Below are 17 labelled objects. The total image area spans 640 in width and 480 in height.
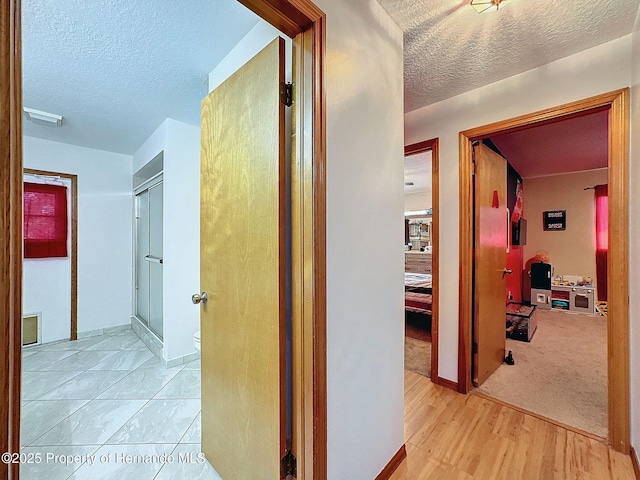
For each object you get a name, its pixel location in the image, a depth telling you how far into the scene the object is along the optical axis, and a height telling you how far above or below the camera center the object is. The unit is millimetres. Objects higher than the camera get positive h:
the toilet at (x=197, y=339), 2177 -832
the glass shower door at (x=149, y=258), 2951 -198
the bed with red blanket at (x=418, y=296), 3495 -777
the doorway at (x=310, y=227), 1014 +52
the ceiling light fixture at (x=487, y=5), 1276 +1141
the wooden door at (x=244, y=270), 1077 -134
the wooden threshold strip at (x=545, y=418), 1626 -1205
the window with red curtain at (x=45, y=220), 2969 +236
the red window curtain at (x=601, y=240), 4488 +2
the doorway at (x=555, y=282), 2113 -709
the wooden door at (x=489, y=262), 2186 -196
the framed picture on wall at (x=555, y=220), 4898 +378
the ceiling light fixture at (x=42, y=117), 2317 +1119
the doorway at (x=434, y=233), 2264 +63
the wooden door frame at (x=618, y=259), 1524 -110
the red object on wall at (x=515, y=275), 4495 -632
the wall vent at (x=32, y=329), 2967 -984
